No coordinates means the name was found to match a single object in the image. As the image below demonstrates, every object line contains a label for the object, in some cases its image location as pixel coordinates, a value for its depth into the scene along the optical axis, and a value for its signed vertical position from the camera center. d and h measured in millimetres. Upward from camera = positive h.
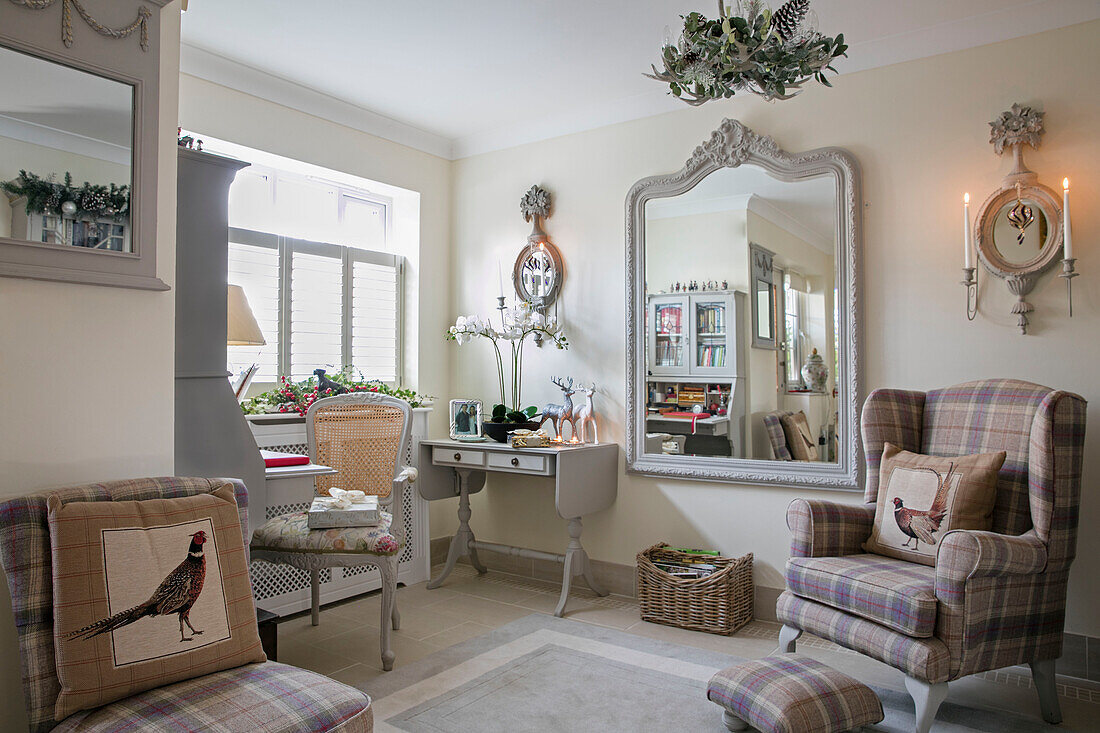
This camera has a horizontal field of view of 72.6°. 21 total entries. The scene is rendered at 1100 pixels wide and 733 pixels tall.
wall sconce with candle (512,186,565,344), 4305 +735
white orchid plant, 4121 +316
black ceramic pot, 4027 -217
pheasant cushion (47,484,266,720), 1572 -466
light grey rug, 2455 -1100
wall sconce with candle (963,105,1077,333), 2908 +636
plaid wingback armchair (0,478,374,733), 1516 -654
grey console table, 3678 -479
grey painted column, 2469 +212
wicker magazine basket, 3363 -966
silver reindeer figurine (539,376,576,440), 4039 -135
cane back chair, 2926 -337
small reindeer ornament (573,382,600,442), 4031 -164
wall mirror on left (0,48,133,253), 1863 +615
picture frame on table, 4176 -181
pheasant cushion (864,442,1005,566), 2592 -416
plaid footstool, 2176 -939
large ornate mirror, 3402 +344
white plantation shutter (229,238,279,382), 3814 +507
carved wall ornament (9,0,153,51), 1918 +992
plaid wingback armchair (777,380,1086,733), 2264 -606
